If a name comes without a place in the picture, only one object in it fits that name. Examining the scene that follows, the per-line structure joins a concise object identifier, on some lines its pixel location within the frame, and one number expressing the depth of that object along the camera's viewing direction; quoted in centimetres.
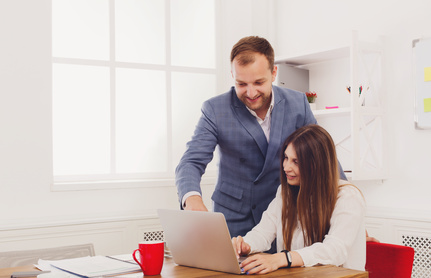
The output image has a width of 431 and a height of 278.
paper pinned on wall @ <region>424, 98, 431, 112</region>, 270
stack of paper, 150
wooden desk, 144
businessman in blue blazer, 207
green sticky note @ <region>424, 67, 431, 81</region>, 270
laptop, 144
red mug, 148
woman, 169
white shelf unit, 287
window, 327
